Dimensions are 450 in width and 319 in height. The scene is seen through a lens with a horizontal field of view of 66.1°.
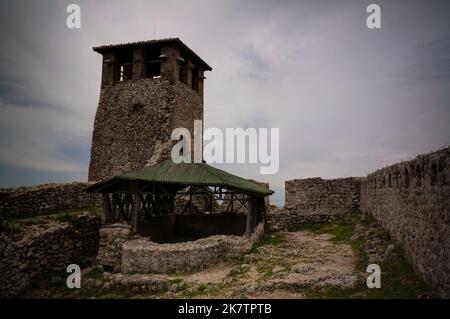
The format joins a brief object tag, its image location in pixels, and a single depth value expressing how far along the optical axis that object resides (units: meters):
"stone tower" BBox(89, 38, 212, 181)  24.38
